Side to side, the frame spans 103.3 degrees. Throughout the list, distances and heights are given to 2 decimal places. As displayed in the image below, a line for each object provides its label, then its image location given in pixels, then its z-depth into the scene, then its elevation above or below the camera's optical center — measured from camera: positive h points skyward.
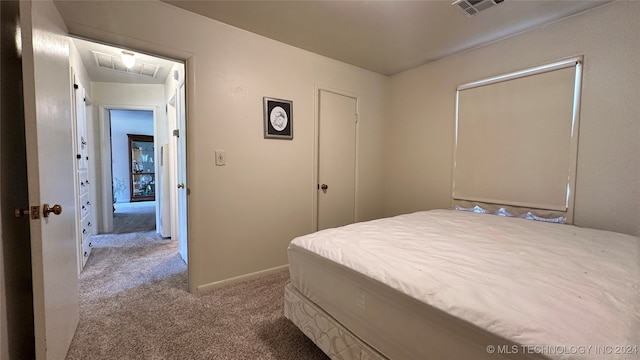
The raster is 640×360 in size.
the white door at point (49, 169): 1.11 -0.02
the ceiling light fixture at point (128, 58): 2.83 +1.21
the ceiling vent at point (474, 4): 1.93 +1.27
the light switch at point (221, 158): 2.27 +0.07
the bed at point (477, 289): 0.72 -0.45
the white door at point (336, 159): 2.99 +0.10
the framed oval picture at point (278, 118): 2.53 +0.50
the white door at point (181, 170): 2.68 -0.05
